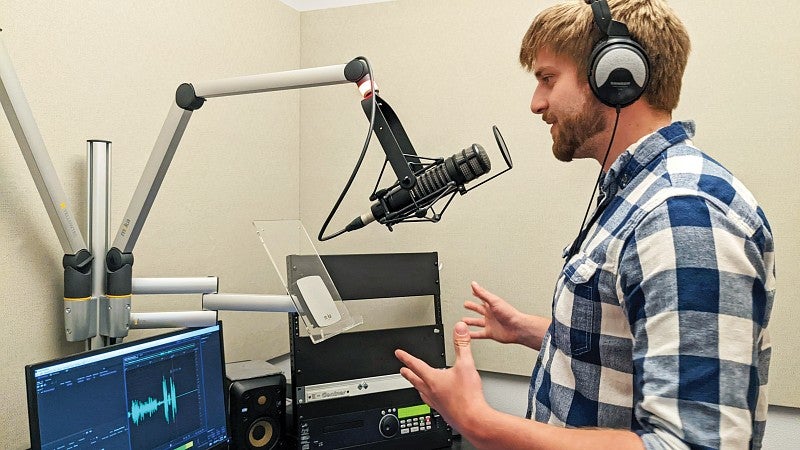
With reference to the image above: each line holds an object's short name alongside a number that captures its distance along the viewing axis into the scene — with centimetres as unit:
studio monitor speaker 140
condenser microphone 90
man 66
